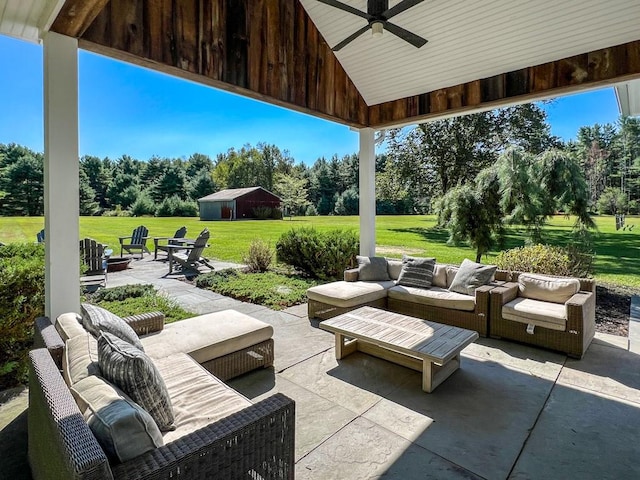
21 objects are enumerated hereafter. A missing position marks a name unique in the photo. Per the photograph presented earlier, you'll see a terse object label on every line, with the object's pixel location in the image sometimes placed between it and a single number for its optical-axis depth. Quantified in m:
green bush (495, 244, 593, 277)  5.14
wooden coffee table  2.87
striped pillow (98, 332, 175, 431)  1.52
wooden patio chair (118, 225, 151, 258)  10.14
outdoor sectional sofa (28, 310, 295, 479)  1.13
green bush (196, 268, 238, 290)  6.66
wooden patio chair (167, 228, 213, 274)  7.94
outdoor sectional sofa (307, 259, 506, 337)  4.23
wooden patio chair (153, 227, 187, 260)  9.58
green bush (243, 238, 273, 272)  7.96
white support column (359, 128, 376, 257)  6.02
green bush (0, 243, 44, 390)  2.86
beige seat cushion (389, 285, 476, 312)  4.26
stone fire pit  7.86
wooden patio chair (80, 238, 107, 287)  5.83
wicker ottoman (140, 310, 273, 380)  2.71
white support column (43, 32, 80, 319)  2.76
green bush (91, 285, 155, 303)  5.39
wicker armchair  3.53
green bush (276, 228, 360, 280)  6.97
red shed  21.70
